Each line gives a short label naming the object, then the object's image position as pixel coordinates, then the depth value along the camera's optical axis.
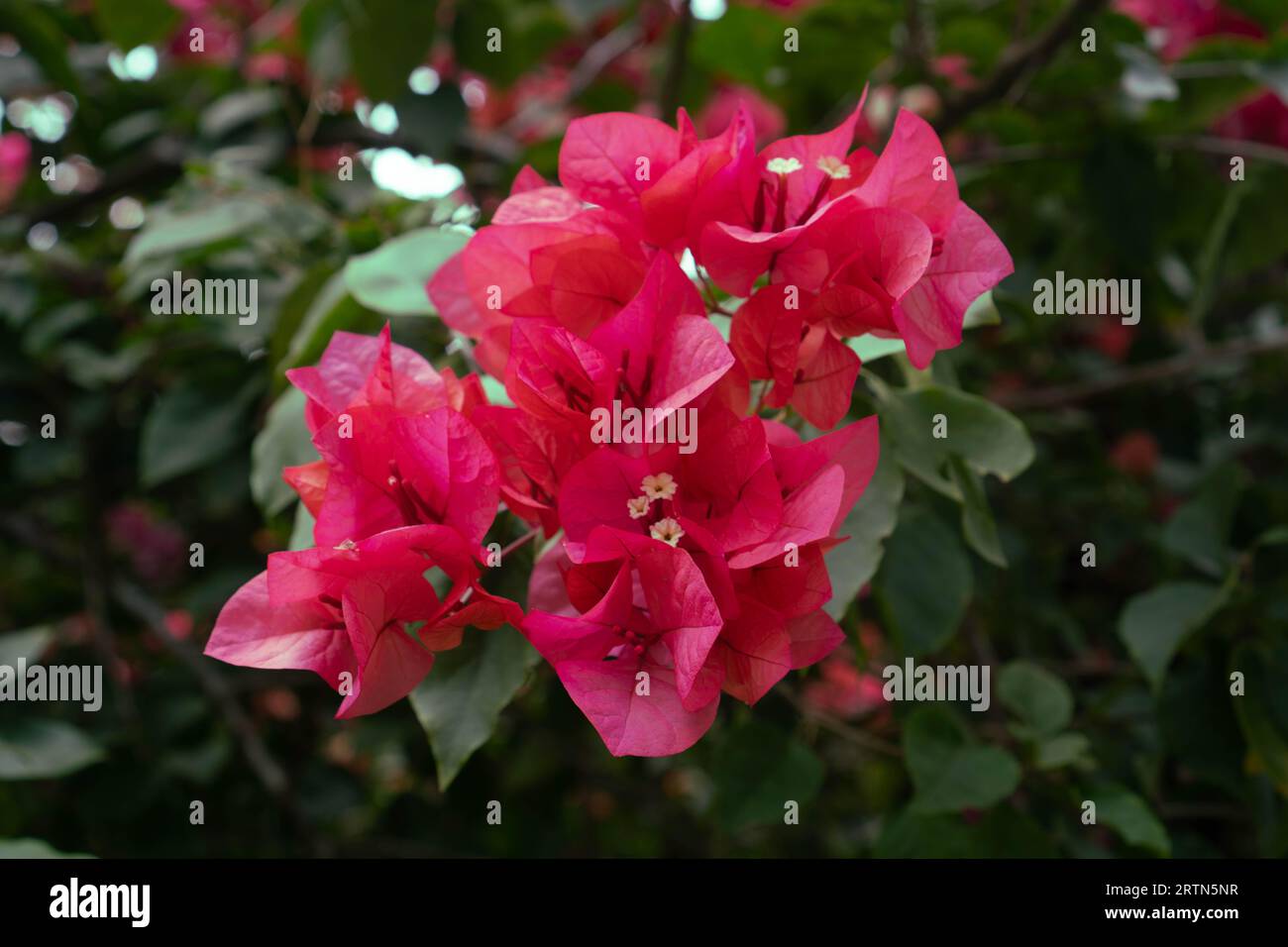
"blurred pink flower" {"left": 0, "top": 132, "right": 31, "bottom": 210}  1.40
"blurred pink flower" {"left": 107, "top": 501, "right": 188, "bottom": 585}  1.53
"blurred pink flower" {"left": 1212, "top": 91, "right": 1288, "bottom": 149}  1.08
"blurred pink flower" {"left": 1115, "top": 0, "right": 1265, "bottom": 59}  1.13
